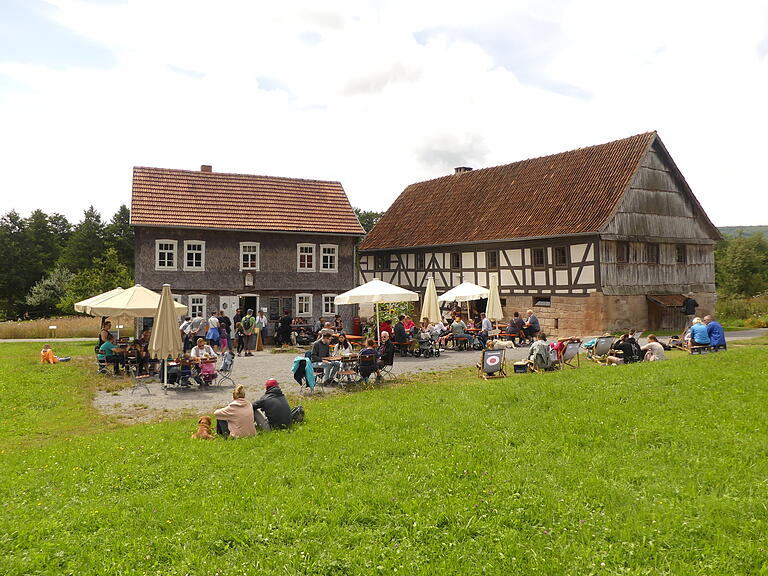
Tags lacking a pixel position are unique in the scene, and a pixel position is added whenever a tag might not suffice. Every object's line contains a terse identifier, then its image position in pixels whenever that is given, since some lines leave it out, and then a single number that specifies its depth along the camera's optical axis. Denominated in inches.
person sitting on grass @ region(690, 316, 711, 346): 613.6
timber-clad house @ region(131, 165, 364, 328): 994.7
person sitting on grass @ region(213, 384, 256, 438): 346.6
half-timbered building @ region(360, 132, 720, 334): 967.0
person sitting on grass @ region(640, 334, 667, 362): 559.2
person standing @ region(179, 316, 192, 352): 773.6
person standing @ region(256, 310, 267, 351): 873.2
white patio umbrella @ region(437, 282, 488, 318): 855.1
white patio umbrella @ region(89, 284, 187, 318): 616.4
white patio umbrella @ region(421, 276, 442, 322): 815.1
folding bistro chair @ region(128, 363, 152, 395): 554.6
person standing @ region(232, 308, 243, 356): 842.3
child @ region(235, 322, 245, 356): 826.6
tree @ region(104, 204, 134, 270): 2426.6
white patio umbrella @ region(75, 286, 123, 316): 640.4
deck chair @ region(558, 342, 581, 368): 582.9
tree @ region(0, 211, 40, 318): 2153.1
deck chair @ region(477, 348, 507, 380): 546.6
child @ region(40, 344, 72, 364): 708.7
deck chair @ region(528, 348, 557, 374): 557.3
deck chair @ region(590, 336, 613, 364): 625.0
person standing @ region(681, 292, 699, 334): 1016.2
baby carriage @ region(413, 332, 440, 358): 725.9
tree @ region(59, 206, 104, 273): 2338.8
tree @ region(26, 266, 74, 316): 1873.8
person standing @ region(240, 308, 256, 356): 826.2
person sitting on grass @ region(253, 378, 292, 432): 360.8
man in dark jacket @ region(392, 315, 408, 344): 724.0
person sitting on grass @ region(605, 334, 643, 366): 577.9
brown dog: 345.7
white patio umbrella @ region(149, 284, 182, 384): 529.7
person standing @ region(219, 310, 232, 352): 803.4
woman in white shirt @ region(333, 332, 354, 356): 566.9
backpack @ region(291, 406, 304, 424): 374.0
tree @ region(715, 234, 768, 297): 2089.1
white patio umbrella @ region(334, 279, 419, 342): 676.1
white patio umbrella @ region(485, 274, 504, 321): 826.2
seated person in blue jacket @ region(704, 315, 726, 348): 613.3
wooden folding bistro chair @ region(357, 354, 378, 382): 532.4
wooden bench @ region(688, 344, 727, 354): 611.8
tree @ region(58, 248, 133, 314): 1669.5
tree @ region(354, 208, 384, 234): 2913.4
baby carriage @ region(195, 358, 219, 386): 554.3
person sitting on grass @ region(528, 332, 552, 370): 557.0
